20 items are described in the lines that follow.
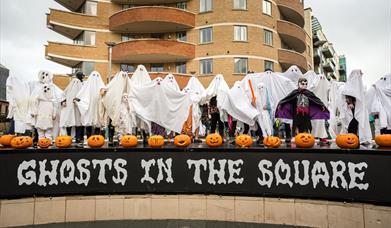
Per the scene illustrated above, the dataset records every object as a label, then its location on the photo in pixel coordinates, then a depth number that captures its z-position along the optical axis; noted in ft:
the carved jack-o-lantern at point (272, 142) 18.70
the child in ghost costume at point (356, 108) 21.98
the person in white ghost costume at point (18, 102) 30.30
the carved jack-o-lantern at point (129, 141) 19.86
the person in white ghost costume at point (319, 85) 32.12
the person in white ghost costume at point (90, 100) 27.89
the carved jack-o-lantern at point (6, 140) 21.39
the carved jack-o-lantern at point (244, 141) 19.16
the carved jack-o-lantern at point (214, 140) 19.52
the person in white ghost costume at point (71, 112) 28.48
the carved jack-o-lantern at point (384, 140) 16.88
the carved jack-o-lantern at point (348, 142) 16.97
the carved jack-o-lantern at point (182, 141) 19.54
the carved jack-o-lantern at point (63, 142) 19.99
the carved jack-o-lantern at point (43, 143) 19.86
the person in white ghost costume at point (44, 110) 27.55
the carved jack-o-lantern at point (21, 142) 19.53
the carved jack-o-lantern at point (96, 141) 19.86
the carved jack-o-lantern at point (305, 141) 17.94
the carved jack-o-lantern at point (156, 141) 19.92
